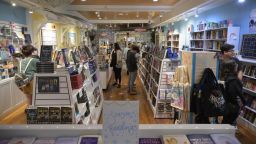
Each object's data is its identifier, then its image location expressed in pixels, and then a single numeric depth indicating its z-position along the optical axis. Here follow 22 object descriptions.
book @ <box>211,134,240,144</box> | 1.42
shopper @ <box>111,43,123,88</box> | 8.48
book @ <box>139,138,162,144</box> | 1.45
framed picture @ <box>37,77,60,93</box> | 2.62
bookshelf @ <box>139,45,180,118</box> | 4.92
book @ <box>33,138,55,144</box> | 1.43
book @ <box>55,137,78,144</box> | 1.41
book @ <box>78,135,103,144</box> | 1.40
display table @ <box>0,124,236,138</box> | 1.51
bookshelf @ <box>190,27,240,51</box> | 5.88
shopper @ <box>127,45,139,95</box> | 7.30
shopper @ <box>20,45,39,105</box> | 3.98
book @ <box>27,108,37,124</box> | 2.51
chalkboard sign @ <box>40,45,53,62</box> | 2.74
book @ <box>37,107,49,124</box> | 2.50
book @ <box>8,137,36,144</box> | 1.41
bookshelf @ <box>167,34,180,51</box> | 12.23
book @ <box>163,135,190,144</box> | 1.41
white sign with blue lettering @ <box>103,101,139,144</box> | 1.26
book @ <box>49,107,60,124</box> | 2.52
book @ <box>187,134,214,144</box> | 1.42
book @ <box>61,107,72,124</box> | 2.54
